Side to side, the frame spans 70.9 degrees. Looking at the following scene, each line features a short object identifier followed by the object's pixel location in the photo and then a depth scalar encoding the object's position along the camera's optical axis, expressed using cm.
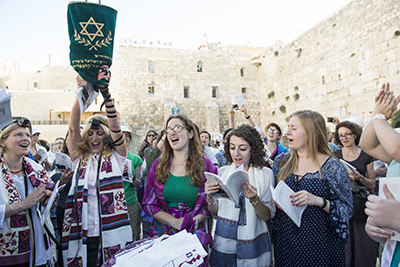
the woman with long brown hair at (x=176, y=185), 253
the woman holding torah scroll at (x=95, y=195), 255
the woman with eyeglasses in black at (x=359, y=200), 341
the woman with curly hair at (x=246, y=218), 235
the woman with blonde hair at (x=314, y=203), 218
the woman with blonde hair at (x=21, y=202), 239
